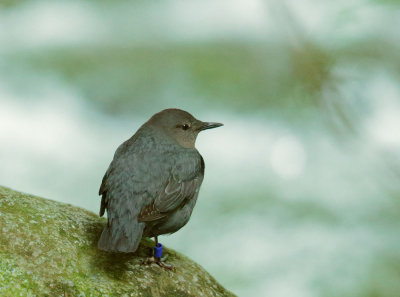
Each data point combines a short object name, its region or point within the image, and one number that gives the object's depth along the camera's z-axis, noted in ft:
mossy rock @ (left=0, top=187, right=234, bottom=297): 20.34
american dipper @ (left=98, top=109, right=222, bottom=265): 22.93
